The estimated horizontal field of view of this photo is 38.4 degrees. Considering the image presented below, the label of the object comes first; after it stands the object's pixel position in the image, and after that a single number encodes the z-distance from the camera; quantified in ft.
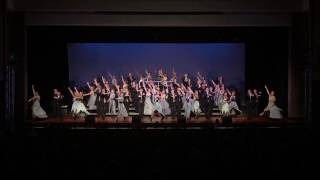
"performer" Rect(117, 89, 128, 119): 45.27
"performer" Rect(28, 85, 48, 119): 46.47
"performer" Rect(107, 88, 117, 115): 45.56
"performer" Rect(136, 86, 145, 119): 46.50
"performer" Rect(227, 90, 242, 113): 46.67
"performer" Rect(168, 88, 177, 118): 46.41
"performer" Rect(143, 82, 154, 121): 46.19
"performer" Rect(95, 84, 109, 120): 45.78
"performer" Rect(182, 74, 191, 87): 49.81
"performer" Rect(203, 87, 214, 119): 46.68
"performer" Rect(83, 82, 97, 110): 47.11
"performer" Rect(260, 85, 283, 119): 46.47
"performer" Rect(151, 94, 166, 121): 45.50
